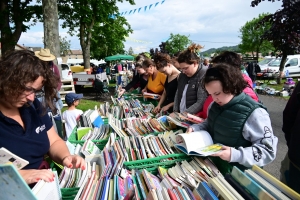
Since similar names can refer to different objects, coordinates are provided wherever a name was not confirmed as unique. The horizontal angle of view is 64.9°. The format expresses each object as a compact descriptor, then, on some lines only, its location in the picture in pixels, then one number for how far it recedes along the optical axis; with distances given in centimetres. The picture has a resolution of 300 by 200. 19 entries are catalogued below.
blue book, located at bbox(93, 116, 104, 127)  276
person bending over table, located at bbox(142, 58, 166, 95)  410
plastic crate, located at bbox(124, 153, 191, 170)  170
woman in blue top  128
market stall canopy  2150
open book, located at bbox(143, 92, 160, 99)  404
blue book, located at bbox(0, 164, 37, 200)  91
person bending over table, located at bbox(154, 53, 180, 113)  358
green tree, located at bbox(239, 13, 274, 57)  5441
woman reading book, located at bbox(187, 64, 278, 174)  152
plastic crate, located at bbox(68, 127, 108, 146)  224
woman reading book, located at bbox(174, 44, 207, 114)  268
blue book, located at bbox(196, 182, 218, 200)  110
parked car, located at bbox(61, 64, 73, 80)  1030
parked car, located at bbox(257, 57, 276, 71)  1806
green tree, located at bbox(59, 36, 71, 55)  6080
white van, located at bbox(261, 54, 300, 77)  1593
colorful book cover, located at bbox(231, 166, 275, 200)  100
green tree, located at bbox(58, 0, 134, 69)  1484
